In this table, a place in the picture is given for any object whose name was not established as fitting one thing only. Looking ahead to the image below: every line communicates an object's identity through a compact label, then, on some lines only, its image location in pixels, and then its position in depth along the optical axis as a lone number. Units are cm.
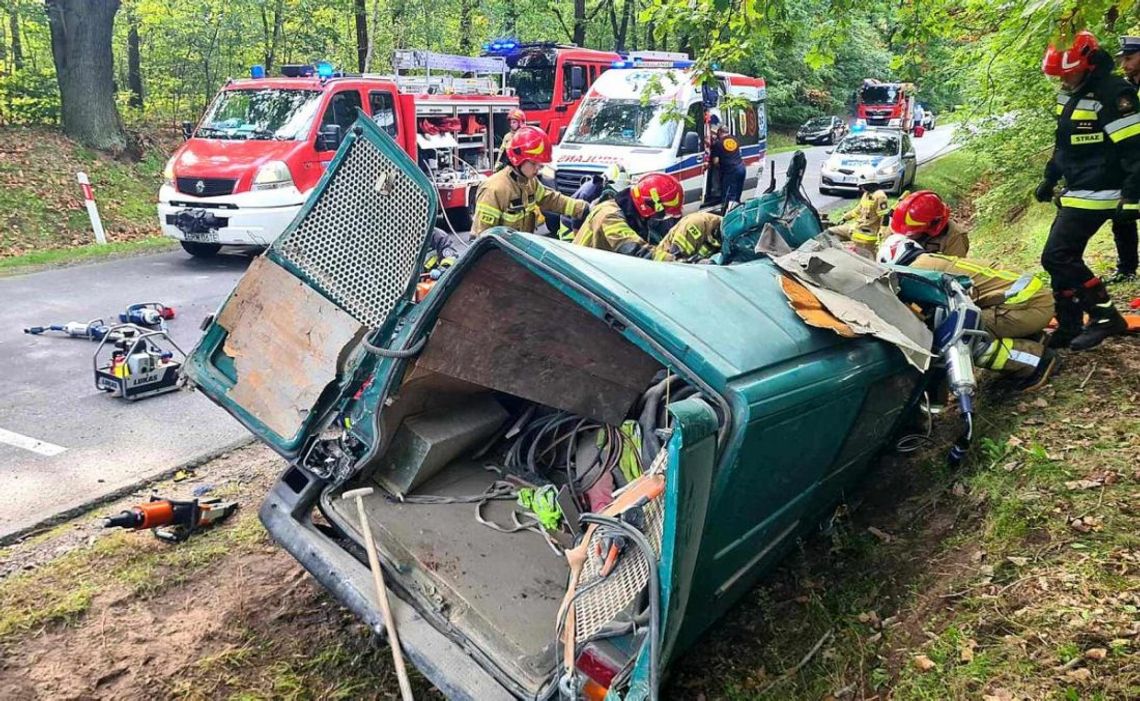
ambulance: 1074
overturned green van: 216
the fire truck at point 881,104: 3206
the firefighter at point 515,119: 1231
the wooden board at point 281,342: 306
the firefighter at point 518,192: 601
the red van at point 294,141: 906
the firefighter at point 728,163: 1152
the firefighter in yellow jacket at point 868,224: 575
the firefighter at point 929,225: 496
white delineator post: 1093
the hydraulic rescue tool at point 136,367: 527
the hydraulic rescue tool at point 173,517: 333
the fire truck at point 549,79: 1577
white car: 1580
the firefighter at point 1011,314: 411
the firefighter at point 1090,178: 446
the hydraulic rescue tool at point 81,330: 647
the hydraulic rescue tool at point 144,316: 627
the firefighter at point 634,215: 553
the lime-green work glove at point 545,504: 305
